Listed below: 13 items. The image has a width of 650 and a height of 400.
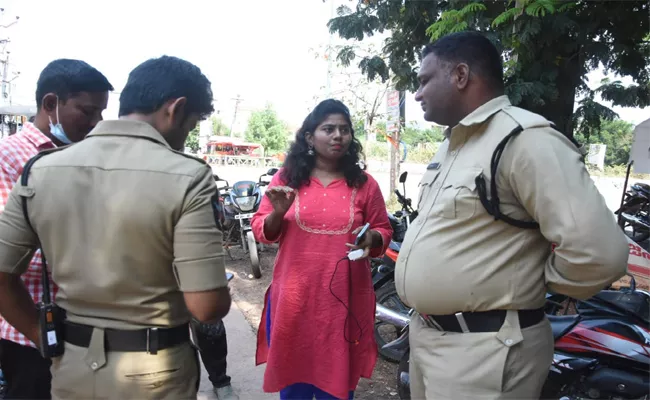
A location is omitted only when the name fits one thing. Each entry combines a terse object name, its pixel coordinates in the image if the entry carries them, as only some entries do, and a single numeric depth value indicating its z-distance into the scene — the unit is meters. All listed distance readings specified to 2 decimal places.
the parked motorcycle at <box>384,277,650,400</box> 2.22
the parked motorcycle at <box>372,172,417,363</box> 3.58
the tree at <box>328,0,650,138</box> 3.54
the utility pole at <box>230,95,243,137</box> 43.29
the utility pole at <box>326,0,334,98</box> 11.50
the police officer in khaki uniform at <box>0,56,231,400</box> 1.25
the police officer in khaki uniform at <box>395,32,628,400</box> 1.26
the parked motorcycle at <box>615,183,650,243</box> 4.77
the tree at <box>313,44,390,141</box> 11.09
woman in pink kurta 2.21
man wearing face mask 1.71
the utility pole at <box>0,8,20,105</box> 28.88
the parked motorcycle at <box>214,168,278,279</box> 6.41
